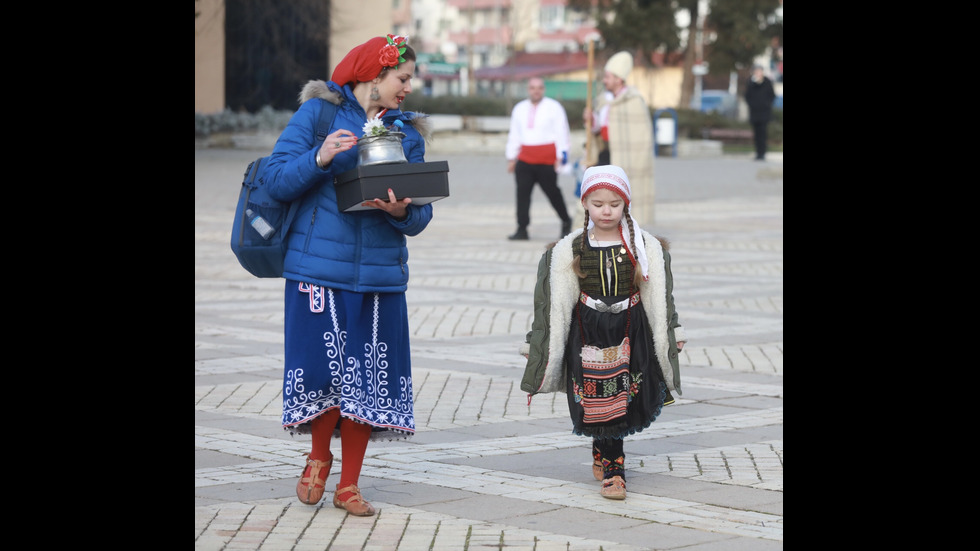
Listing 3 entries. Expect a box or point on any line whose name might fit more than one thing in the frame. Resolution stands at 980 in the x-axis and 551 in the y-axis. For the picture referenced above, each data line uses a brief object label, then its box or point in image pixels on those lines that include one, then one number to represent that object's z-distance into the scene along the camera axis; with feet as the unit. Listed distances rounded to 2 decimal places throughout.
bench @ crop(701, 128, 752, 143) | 139.44
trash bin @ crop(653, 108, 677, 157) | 121.39
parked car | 221.50
